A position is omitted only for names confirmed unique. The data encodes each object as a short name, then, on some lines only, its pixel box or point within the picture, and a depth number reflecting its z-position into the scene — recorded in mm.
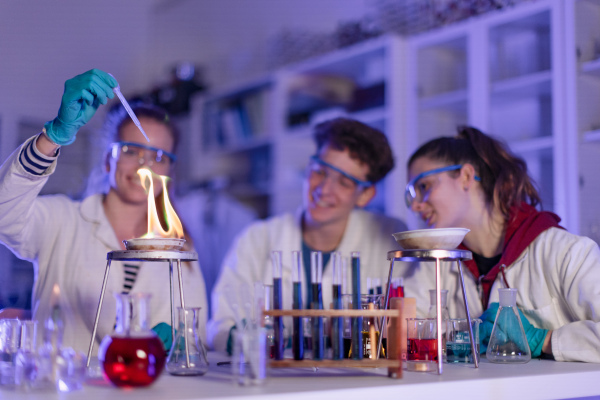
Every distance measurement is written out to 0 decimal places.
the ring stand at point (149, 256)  1202
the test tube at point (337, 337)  1178
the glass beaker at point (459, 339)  1441
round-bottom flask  1009
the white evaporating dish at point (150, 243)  1229
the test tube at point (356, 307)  1207
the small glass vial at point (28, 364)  1021
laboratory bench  986
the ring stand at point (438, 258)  1286
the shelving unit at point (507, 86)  2498
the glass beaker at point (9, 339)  1190
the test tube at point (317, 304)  1175
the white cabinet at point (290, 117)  3178
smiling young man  2250
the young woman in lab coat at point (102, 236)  1842
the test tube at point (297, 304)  1181
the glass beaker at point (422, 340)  1392
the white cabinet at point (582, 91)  2400
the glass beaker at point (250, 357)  1052
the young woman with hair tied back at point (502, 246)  1557
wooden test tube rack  1135
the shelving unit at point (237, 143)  4070
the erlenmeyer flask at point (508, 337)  1440
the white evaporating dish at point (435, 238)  1308
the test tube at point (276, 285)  1198
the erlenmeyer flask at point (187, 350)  1223
